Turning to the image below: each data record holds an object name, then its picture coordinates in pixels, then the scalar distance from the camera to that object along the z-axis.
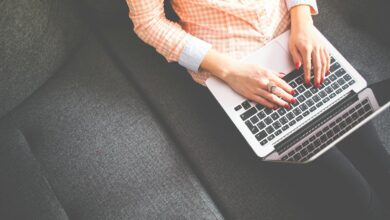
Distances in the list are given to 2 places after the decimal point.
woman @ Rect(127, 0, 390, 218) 0.92
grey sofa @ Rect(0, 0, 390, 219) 0.98
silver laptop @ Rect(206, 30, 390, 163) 0.89
